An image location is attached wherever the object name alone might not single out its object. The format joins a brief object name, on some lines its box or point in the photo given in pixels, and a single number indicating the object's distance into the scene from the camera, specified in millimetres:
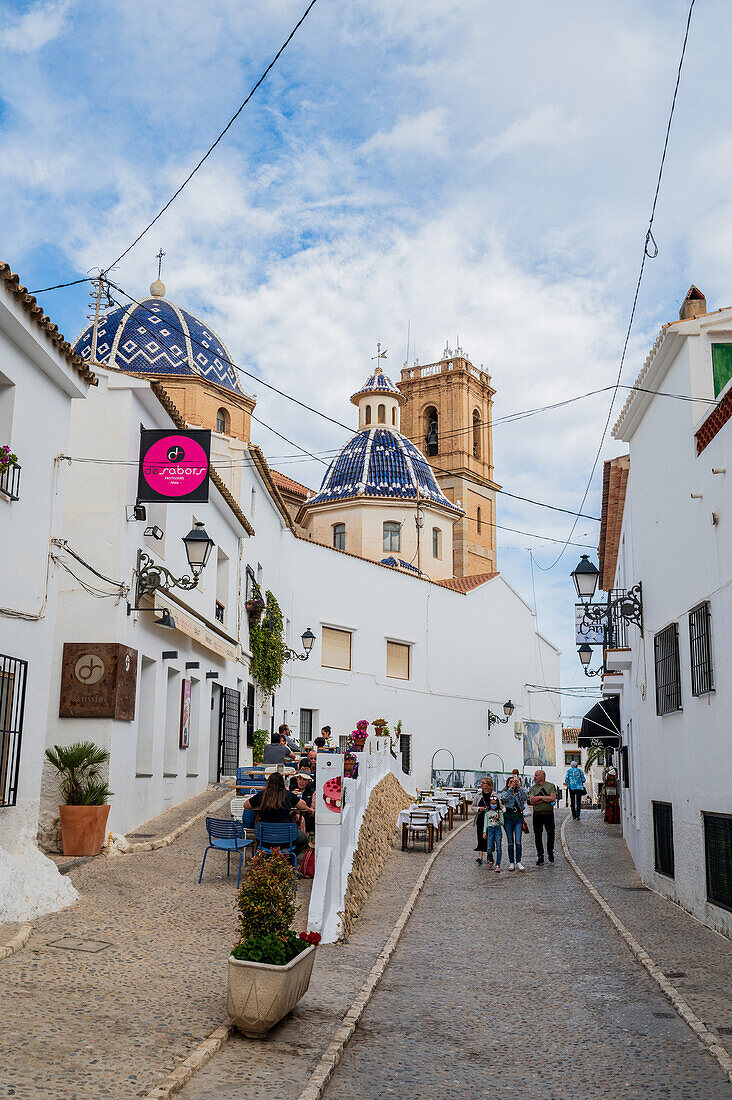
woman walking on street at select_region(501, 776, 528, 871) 15656
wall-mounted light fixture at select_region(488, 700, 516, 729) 37344
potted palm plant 12664
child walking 15845
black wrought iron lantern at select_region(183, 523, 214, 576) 14570
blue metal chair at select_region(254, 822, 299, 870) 11711
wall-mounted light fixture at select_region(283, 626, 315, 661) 25859
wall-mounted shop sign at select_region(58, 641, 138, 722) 13555
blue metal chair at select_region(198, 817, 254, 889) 11836
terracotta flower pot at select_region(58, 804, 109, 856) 12656
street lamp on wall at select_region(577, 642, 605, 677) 16203
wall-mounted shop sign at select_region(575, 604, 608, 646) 19644
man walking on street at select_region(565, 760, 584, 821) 25953
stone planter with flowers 6176
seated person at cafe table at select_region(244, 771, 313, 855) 11953
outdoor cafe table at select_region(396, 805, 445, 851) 18109
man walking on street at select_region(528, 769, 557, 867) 16375
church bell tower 57938
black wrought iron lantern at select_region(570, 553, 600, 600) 13391
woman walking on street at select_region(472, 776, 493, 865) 16469
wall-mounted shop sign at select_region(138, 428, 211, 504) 13344
